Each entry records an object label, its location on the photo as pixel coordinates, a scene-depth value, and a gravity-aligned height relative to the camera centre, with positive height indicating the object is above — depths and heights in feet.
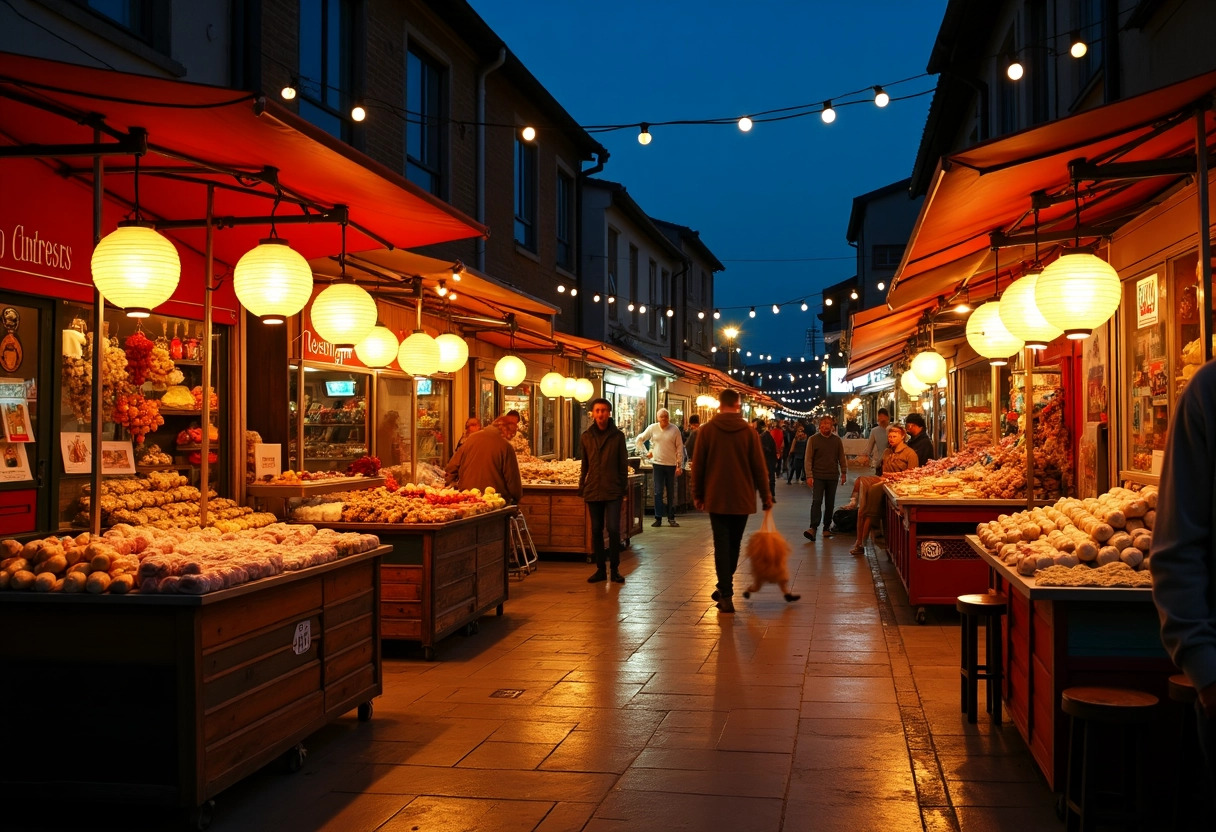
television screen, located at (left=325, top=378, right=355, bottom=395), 38.73 +1.14
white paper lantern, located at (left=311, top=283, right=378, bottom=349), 26.89 +2.71
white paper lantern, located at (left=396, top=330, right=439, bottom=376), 34.47 +2.12
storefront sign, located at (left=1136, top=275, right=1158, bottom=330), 25.36 +2.93
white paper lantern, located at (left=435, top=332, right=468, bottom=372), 38.24 +2.47
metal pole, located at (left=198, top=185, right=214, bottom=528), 22.13 +1.82
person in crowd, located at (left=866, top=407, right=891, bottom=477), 58.43 -1.13
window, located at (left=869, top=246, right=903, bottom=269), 130.21 +20.39
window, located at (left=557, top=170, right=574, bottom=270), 78.38 +15.01
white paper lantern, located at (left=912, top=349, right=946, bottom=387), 45.27 +2.36
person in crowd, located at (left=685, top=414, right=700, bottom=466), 69.95 -0.81
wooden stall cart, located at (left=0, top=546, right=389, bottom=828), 15.26 -4.14
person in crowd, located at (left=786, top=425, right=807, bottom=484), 105.50 -3.39
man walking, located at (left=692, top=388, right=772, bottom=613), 33.88 -1.96
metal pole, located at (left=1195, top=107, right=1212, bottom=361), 17.11 +2.98
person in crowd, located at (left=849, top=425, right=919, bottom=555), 47.29 -2.81
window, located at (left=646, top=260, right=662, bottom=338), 111.55 +13.39
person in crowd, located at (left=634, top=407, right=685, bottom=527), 62.20 -2.20
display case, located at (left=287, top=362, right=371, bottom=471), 36.04 +0.05
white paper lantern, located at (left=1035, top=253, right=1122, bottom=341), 19.56 +2.42
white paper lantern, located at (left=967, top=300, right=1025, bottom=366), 30.91 +2.55
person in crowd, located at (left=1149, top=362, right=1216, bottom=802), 8.55 -1.00
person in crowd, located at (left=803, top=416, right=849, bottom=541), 53.98 -2.22
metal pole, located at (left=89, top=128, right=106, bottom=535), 18.56 +0.87
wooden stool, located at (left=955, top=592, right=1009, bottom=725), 20.44 -4.58
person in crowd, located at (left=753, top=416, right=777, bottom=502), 86.12 -2.18
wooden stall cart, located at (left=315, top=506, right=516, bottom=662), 27.02 -4.26
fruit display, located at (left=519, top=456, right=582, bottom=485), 48.26 -2.51
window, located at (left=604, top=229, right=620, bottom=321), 92.68 +14.16
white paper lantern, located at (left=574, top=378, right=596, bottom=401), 63.36 +1.82
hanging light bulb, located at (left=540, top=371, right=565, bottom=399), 58.70 +1.94
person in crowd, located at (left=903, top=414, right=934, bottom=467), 52.85 -0.95
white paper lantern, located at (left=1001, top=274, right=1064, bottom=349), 24.18 +2.47
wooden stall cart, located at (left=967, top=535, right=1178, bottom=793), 15.71 -3.38
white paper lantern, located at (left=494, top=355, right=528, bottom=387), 48.37 +2.23
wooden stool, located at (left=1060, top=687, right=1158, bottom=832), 13.84 -4.49
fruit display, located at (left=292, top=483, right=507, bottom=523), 27.99 -2.46
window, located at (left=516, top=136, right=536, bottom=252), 69.26 +15.13
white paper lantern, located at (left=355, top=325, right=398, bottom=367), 33.50 +2.28
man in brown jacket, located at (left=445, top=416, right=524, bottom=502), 36.04 -1.60
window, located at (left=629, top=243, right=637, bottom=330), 102.17 +13.97
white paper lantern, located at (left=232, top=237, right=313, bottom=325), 21.83 +2.89
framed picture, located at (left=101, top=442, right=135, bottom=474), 26.27 -1.02
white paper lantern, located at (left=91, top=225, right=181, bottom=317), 18.97 +2.73
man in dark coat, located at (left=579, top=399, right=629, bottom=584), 40.75 -2.36
